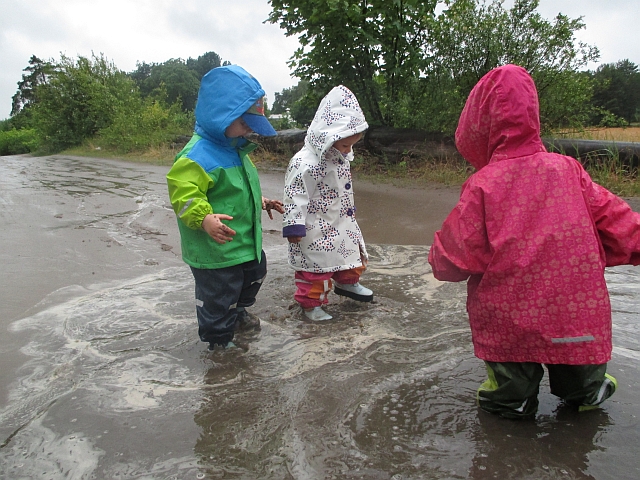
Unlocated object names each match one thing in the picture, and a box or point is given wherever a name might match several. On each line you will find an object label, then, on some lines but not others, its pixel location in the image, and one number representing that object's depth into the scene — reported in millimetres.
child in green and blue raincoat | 2783
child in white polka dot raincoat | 3299
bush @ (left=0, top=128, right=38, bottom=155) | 35875
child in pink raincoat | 1969
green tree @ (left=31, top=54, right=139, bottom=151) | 23781
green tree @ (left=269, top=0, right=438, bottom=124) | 9047
